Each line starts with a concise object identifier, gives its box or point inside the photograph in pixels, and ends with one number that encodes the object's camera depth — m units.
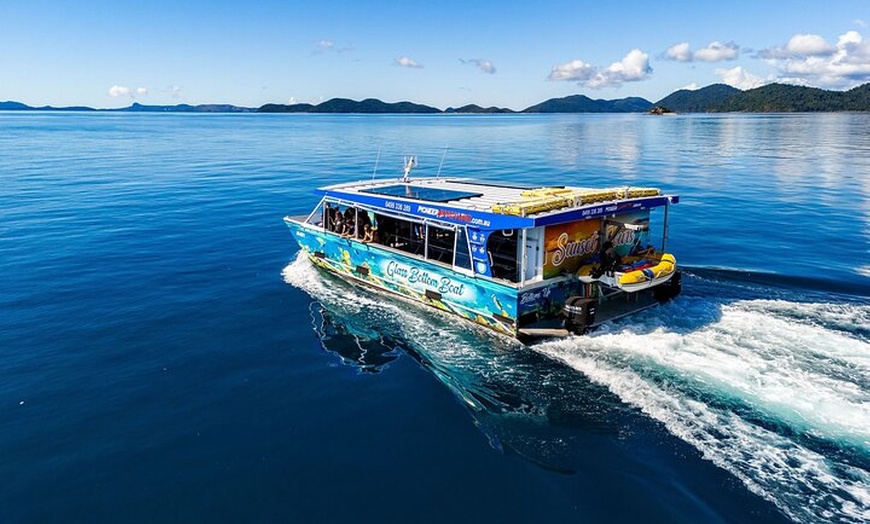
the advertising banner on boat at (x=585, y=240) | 14.07
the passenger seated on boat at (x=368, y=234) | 17.77
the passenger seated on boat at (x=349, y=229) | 18.52
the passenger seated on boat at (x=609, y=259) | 14.00
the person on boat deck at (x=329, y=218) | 19.25
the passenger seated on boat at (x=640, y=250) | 15.42
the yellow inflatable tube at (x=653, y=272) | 13.66
